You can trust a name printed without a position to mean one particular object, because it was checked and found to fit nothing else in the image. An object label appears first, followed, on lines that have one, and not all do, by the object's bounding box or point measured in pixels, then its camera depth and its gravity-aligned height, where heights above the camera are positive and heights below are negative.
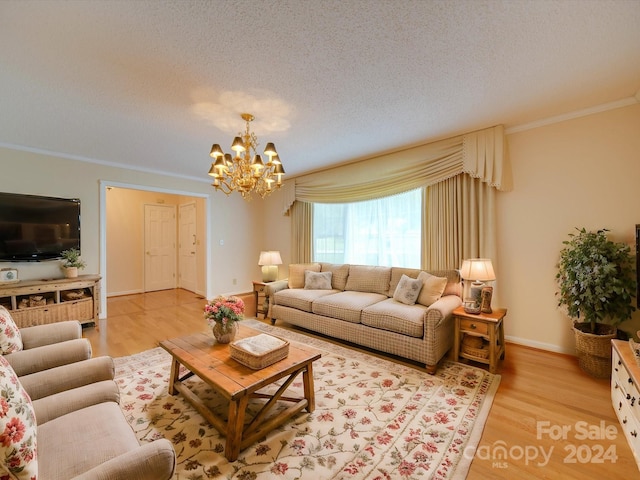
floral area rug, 1.50 -1.26
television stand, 3.26 -0.77
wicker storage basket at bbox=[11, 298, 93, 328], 3.27 -0.93
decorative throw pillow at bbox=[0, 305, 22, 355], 1.60 -0.58
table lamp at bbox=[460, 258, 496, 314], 2.63 -0.50
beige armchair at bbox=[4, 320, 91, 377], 1.57 -0.68
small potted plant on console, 3.75 -0.32
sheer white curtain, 3.87 +0.11
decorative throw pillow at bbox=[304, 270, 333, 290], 4.01 -0.63
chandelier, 2.53 +0.70
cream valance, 3.07 +0.93
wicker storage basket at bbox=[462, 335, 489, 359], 2.59 -1.06
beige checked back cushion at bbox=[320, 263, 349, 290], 4.05 -0.55
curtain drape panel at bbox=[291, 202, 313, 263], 5.17 +0.13
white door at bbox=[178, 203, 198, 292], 6.17 -0.18
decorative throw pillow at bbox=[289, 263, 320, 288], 4.21 -0.52
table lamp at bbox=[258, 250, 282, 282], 4.63 -0.43
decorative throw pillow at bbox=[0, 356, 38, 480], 0.77 -0.59
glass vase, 2.13 -0.73
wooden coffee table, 1.57 -0.86
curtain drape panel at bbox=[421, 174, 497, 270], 3.17 +0.18
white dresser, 1.52 -0.97
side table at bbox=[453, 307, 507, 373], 2.46 -0.88
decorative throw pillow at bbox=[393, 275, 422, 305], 3.10 -0.61
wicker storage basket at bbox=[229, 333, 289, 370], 1.78 -0.75
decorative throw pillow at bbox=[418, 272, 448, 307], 3.01 -0.58
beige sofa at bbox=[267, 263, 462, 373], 2.59 -0.77
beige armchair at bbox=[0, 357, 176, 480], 0.85 -0.79
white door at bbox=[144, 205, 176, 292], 6.32 -0.18
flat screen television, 3.48 +0.19
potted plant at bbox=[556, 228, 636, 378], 2.31 -0.47
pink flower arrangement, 2.08 -0.56
